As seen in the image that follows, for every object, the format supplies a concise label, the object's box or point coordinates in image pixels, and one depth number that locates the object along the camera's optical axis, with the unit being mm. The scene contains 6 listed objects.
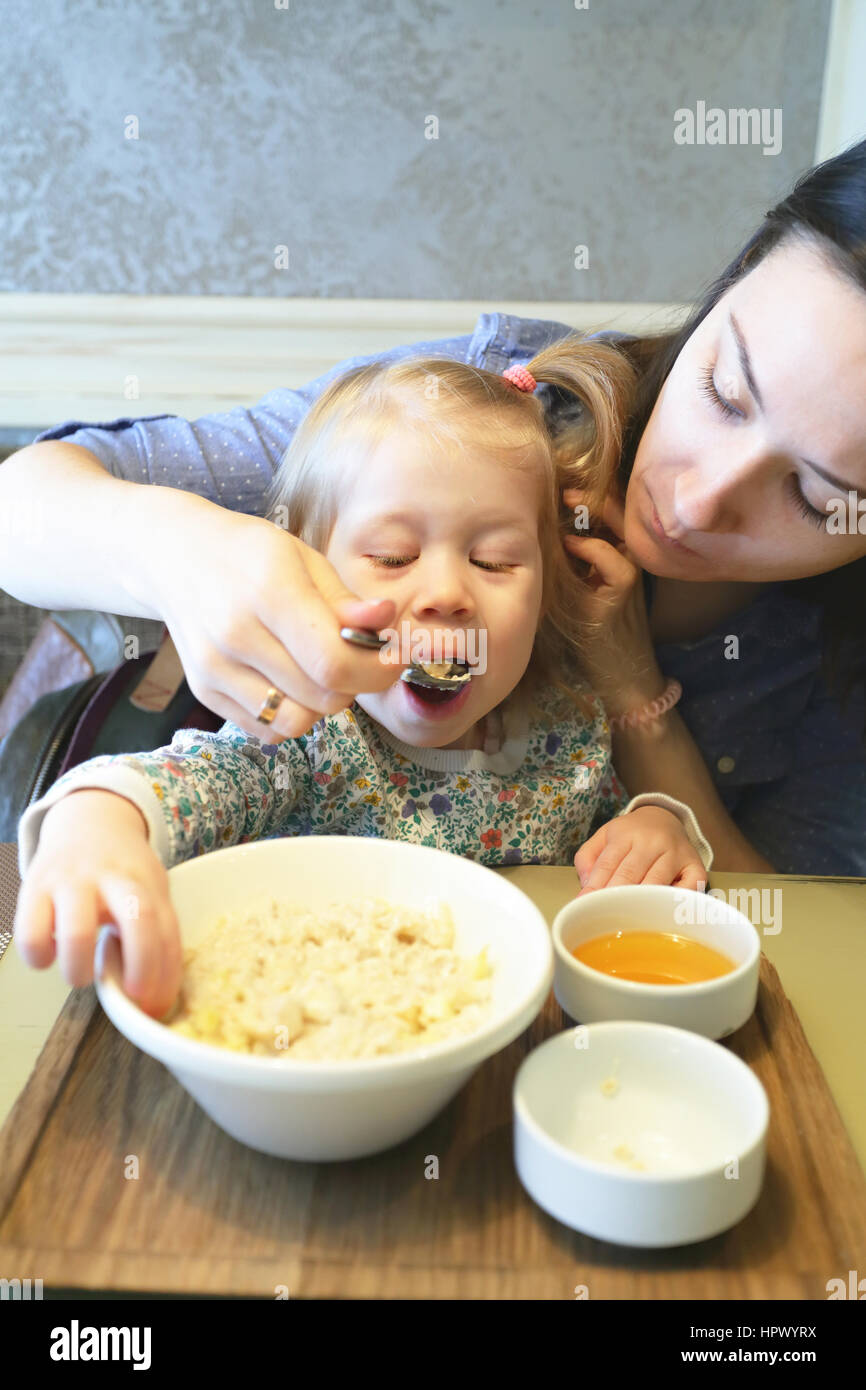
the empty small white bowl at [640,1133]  665
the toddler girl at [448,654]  1101
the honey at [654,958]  949
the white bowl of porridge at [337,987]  667
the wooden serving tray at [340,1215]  683
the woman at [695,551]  889
